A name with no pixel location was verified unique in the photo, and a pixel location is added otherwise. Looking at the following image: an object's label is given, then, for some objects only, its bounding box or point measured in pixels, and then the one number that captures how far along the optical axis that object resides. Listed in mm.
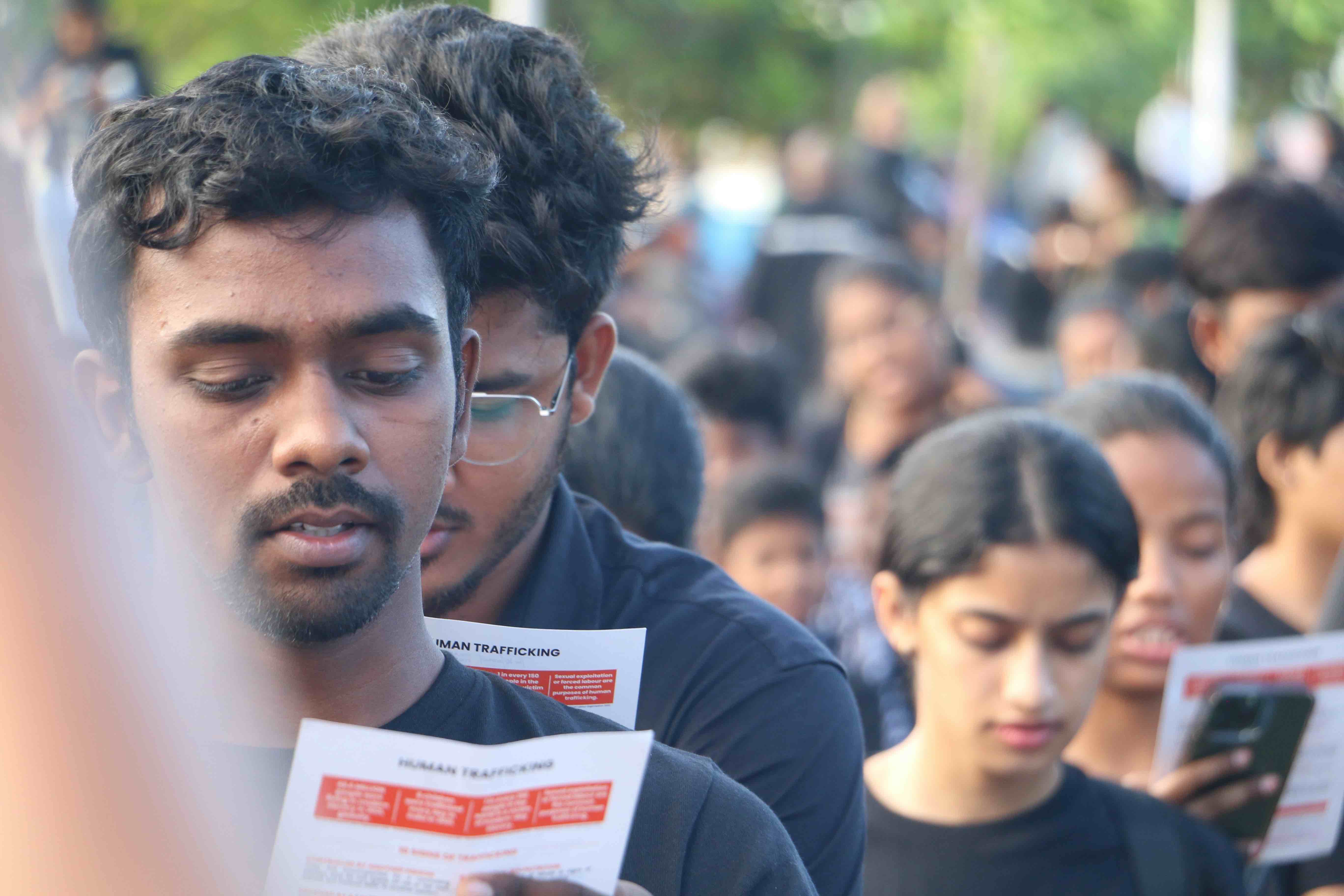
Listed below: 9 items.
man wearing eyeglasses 4055
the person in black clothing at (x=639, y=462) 5500
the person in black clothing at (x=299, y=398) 2973
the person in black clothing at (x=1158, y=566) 6684
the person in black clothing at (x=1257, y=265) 10312
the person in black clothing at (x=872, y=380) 12422
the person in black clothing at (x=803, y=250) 19422
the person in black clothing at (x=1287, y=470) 7473
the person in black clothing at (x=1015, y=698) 5387
